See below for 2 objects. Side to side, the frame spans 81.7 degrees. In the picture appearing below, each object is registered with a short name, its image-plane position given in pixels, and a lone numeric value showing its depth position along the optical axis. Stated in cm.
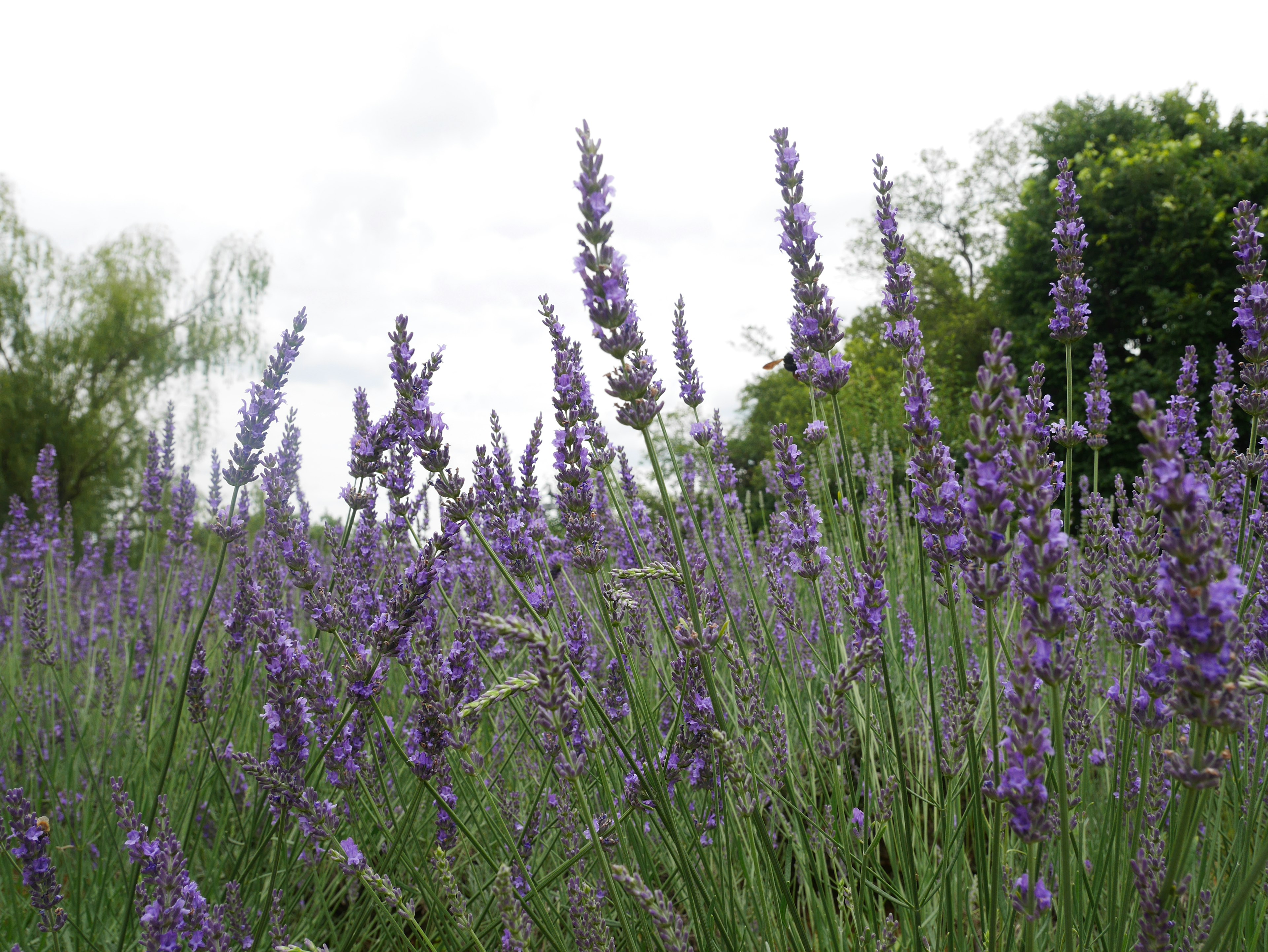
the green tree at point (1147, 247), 1024
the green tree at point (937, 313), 1645
